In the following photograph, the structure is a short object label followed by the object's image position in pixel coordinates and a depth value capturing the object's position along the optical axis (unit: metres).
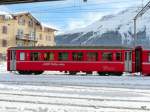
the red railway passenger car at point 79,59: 18.99
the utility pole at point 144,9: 17.42
